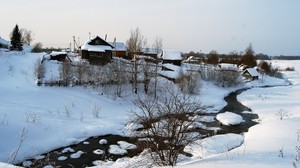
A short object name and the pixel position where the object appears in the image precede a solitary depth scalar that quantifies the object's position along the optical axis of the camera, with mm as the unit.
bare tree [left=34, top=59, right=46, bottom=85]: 32784
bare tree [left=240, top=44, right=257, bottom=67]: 90100
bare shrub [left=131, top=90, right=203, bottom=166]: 11391
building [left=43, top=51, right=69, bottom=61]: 43334
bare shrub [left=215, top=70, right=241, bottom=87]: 58031
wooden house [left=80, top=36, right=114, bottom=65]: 45719
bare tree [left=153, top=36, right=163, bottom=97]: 38328
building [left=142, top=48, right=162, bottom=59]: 65862
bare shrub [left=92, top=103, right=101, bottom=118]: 28031
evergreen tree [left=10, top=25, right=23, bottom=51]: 58844
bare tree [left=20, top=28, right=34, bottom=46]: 93000
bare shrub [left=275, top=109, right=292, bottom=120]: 29566
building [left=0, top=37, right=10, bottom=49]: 57141
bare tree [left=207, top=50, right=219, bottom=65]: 89812
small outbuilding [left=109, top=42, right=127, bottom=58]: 58344
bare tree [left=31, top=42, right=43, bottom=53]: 74700
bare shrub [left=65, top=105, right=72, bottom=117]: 26456
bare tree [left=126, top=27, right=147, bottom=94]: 37719
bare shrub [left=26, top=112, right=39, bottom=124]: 22122
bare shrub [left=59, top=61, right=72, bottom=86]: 34062
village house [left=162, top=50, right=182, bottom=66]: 59062
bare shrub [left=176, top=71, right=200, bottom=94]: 43250
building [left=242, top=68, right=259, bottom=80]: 72494
